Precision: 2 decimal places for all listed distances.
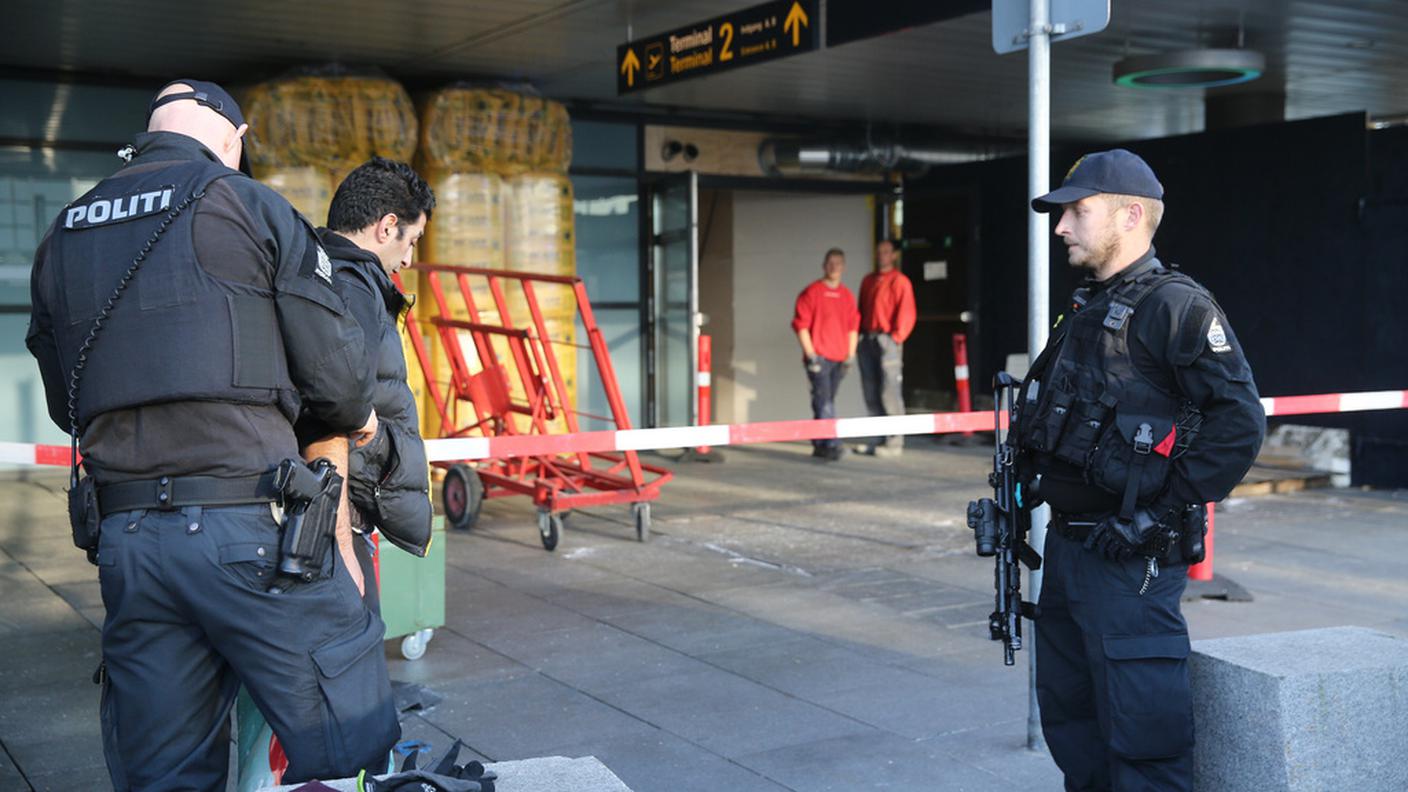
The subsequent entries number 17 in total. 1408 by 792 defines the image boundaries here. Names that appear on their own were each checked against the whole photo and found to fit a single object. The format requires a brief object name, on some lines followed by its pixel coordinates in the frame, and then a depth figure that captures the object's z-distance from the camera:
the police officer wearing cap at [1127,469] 3.34
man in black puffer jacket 3.18
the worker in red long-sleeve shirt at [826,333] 12.82
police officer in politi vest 2.69
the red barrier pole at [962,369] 14.36
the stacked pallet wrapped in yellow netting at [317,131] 11.05
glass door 14.17
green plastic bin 5.69
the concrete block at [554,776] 2.49
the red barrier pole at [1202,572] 6.95
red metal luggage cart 8.58
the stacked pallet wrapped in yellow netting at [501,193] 11.81
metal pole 4.59
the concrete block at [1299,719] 3.28
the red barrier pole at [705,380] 13.32
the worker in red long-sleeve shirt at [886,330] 13.19
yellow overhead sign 8.70
